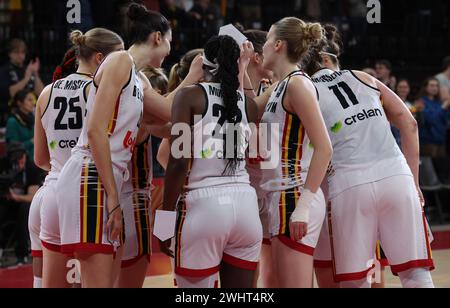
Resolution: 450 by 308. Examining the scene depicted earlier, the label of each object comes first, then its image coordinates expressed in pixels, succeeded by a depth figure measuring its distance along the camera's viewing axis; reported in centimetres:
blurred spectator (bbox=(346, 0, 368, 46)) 1269
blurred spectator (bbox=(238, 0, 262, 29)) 1241
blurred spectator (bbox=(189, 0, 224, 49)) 1180
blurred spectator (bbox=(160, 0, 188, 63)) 1116
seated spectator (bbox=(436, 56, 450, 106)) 1141
